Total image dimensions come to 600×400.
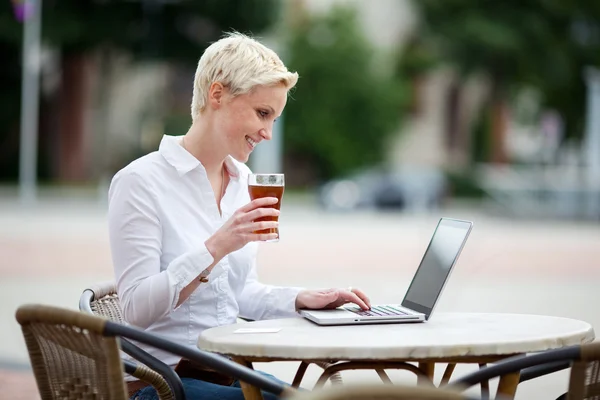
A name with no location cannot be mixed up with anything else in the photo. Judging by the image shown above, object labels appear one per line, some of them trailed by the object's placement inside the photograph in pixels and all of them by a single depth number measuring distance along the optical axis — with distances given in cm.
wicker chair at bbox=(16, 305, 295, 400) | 407
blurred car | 5302
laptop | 491
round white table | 415
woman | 479
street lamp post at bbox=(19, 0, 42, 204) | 5436
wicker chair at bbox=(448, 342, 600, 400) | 383
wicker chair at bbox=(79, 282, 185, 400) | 458
